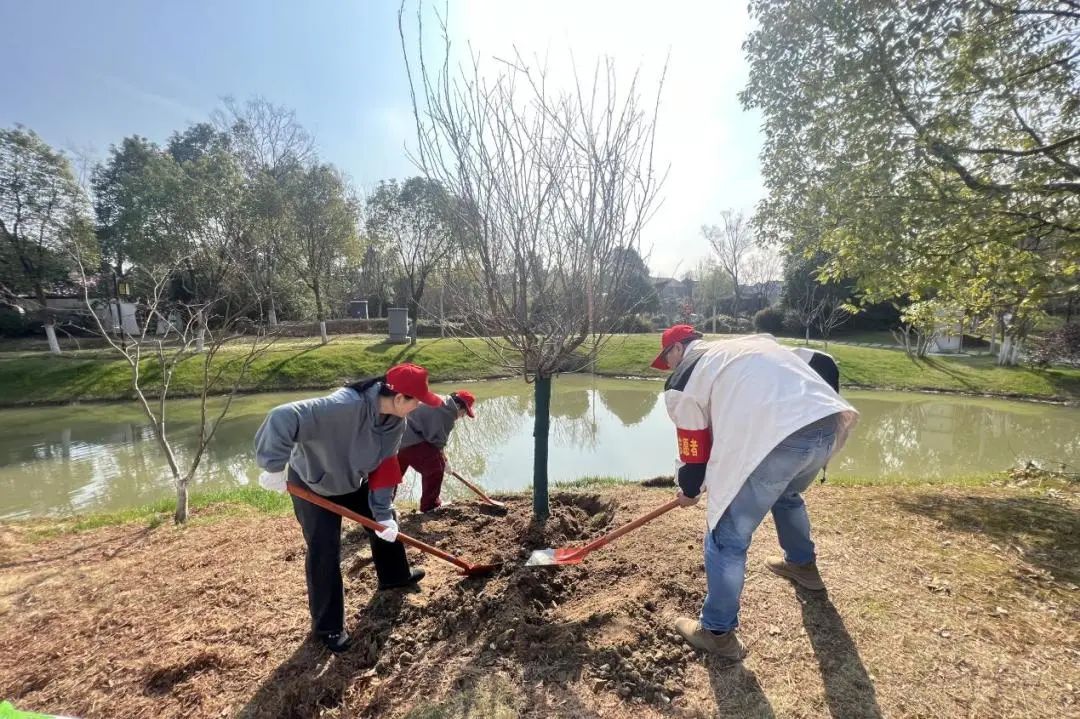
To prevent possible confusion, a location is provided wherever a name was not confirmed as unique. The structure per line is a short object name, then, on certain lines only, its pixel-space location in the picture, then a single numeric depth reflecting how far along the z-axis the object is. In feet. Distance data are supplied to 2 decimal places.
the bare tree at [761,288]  135.33
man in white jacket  7.86
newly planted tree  11.79
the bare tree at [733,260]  128.28
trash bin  77.66
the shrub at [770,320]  110.42
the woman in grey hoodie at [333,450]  9.39
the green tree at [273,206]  72.33
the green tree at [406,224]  88.81
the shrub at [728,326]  121.60
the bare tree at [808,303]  95.43
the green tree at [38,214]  62.13
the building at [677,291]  144.56
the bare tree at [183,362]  18.11
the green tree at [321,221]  79.51
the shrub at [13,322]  71.41
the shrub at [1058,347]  56.90
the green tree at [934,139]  16.43
